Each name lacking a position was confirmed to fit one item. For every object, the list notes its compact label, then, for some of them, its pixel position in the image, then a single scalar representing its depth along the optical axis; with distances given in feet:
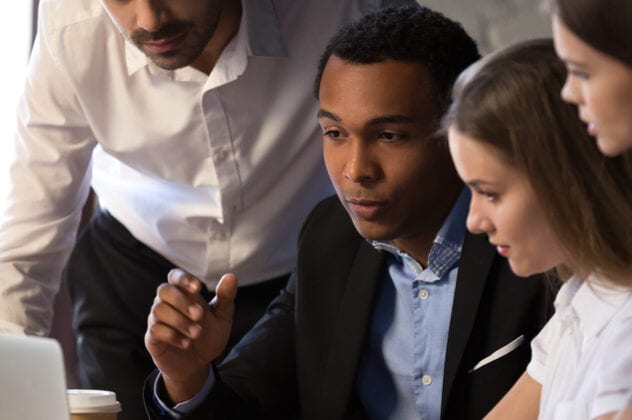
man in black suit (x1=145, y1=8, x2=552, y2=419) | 5.74
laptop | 4.67
